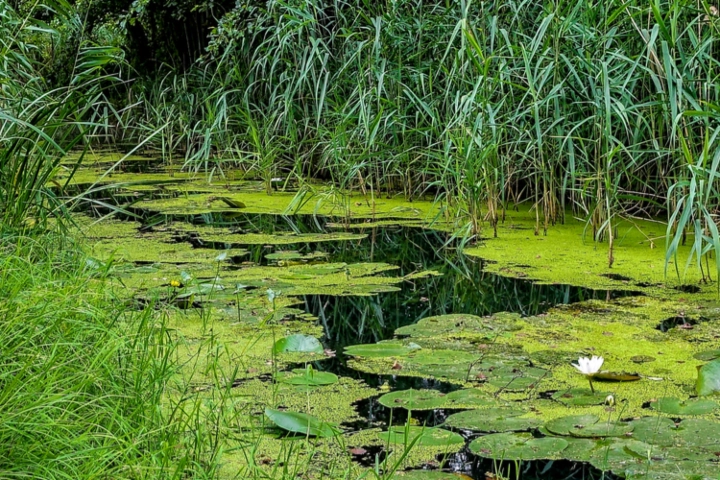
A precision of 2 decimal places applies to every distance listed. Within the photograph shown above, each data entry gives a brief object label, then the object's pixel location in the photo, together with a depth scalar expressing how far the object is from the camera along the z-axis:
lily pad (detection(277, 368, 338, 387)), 4.86
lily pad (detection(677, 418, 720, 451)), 4.03
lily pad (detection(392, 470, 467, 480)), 3.74
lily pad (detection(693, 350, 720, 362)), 5.24
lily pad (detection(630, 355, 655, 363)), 5.24
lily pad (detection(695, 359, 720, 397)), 4.64
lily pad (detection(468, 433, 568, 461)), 3.92
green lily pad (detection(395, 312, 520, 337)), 5.87
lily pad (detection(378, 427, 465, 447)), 4.08
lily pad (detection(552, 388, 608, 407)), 4.58
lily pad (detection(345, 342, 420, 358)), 5.42
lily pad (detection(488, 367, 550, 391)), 4.82
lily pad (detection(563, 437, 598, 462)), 3.92
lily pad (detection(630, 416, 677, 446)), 4.06
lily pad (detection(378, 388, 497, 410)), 4.57
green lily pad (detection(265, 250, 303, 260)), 7.91
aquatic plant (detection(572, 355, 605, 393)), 4.55
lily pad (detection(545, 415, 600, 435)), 4.17
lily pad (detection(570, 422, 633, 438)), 4.12
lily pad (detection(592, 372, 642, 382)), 4.91
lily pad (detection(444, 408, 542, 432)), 4.25
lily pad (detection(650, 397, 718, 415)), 4.41
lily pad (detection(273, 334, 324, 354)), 5.40
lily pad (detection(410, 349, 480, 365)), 5.21
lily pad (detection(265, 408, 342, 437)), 4.19
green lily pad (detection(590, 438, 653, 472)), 3.84
